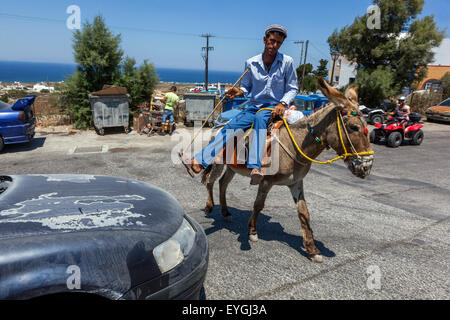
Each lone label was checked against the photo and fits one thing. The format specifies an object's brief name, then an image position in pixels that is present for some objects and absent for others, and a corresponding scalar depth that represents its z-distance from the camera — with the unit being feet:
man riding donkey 12.55
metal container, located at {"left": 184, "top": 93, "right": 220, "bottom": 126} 45.93
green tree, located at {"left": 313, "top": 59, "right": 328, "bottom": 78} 128.77
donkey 10.87
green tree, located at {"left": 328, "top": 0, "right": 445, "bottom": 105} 65.10
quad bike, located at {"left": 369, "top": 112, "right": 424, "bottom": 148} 39.85
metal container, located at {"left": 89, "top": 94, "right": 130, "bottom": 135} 39.17
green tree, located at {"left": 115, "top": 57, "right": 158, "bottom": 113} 44.86
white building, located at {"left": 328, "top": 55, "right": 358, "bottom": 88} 130.67
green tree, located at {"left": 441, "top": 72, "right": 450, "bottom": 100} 79.66
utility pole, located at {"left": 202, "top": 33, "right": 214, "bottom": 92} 133.90
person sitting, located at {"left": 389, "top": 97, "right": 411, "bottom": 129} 40.73
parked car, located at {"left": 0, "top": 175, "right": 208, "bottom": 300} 5.63
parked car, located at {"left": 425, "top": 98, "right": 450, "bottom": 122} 63.07
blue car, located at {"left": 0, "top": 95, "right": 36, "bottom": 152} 29.09
